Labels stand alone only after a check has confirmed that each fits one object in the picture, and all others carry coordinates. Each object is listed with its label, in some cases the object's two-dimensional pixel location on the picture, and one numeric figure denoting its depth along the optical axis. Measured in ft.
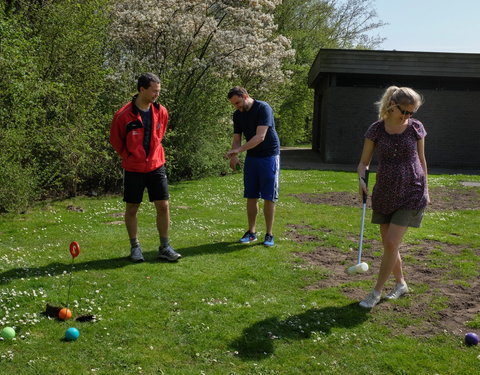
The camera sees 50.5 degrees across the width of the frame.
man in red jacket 18.25
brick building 68.23
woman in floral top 14.47
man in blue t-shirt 21.03
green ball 12.46
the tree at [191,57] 45.11
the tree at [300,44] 108.68
